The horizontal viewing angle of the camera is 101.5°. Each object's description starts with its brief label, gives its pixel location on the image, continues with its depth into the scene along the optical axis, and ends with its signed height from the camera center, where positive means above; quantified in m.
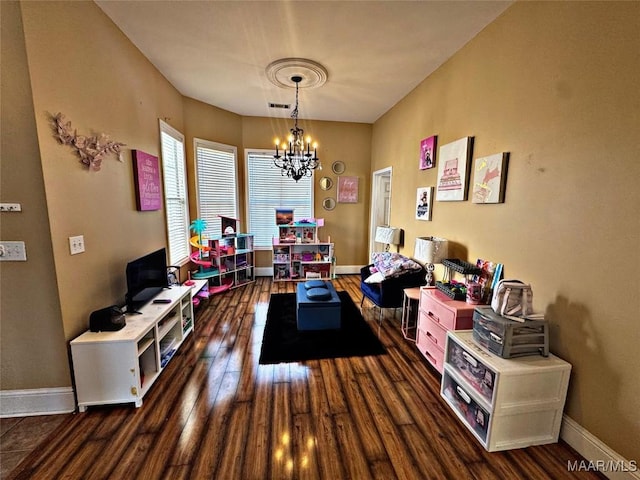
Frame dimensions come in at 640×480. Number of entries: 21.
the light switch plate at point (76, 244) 1.82 -0.31
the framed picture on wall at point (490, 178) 2.11 +0.24
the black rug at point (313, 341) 2.58 -1.47
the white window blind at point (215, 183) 4.27 +0.34
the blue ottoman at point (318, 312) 2.94 -1.21
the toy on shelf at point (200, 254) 3.99 -0.84
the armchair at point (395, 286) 3.11 -0.97
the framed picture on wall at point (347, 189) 5.16 +0.30
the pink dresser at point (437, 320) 2.15 -1.00
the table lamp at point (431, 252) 2.76 -0.49
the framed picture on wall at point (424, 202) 3.19 +0.03
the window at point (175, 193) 3.38 +0.12
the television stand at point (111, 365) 1.81 -1.14
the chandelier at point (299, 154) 3.16 +0.62
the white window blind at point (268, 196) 4.94 +0.15
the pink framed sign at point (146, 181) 2.61 +0.22
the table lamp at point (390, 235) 3.96 -0.47
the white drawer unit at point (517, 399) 1.56 -1.18
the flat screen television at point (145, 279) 2.20 -0.73
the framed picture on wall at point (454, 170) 2.52 +0.37
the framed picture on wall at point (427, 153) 3.08 +0.64
